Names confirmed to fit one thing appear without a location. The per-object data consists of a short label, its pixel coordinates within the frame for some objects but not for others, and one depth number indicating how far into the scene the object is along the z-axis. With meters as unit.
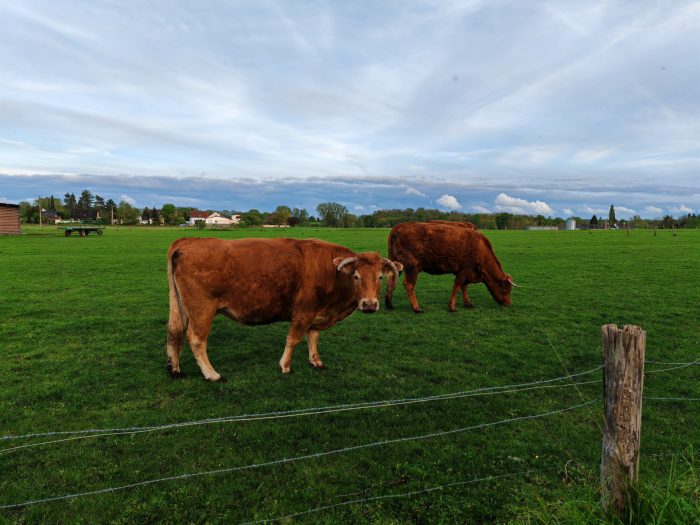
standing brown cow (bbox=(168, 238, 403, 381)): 6.20
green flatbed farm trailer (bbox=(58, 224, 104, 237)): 49.90
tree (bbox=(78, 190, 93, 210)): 160.75
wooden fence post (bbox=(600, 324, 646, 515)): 2.93
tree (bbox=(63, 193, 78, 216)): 154.25
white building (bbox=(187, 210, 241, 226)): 158.80
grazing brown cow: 11.29
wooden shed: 46.72
